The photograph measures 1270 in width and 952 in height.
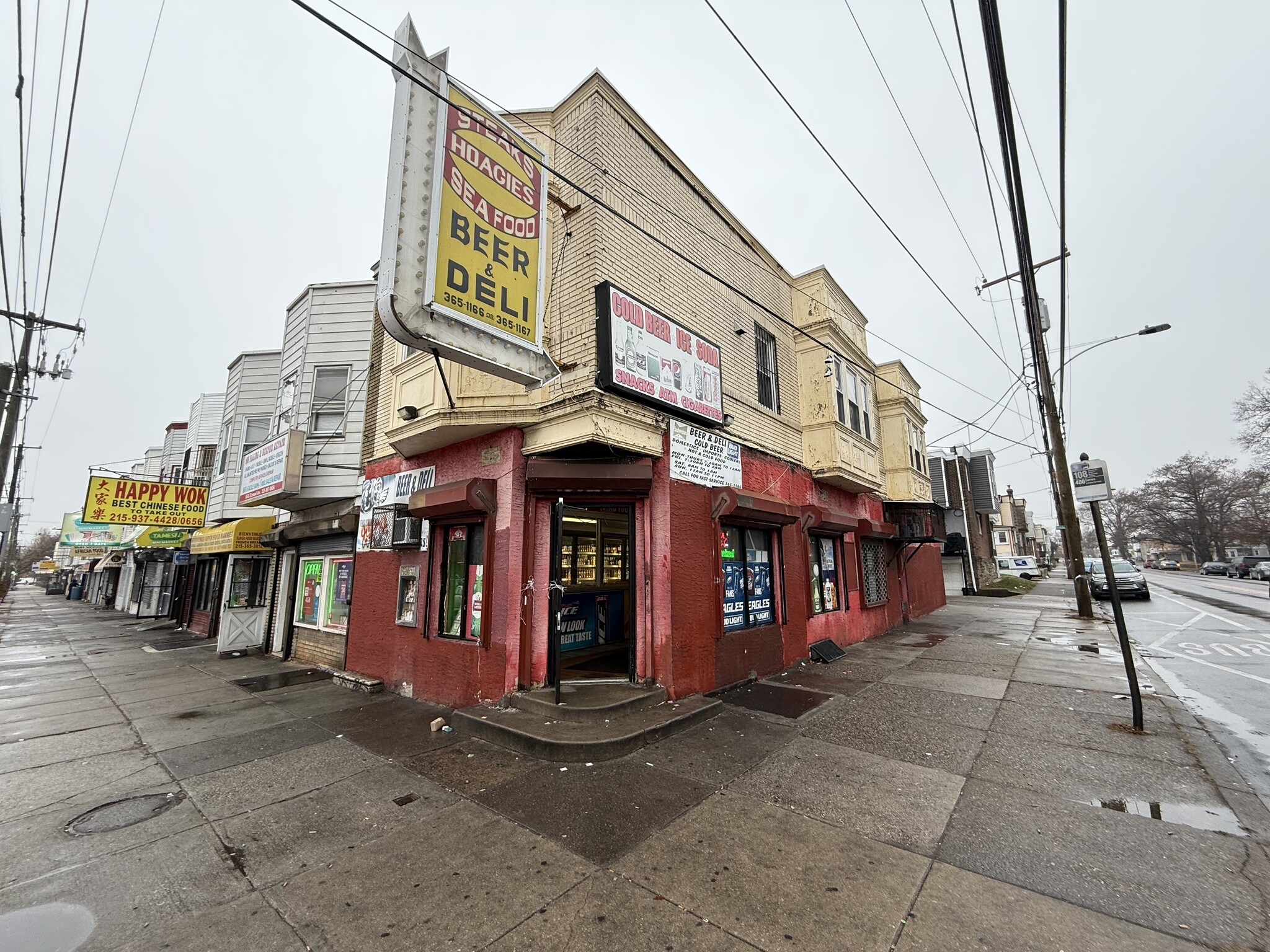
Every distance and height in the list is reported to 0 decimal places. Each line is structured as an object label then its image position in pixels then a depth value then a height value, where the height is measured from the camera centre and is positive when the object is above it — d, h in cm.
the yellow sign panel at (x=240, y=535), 1354 +92
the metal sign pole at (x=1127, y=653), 586 -111
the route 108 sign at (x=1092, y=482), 650 +103
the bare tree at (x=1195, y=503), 5609 +660
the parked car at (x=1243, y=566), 4062 -69
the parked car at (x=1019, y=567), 3988 -53
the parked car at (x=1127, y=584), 2269 -111
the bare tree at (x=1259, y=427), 3180 +825
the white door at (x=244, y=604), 1253 -104
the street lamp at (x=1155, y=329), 1137 +520
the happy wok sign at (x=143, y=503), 1574 +218
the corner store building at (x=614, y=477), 697 +142
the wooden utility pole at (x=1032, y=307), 497 +487
